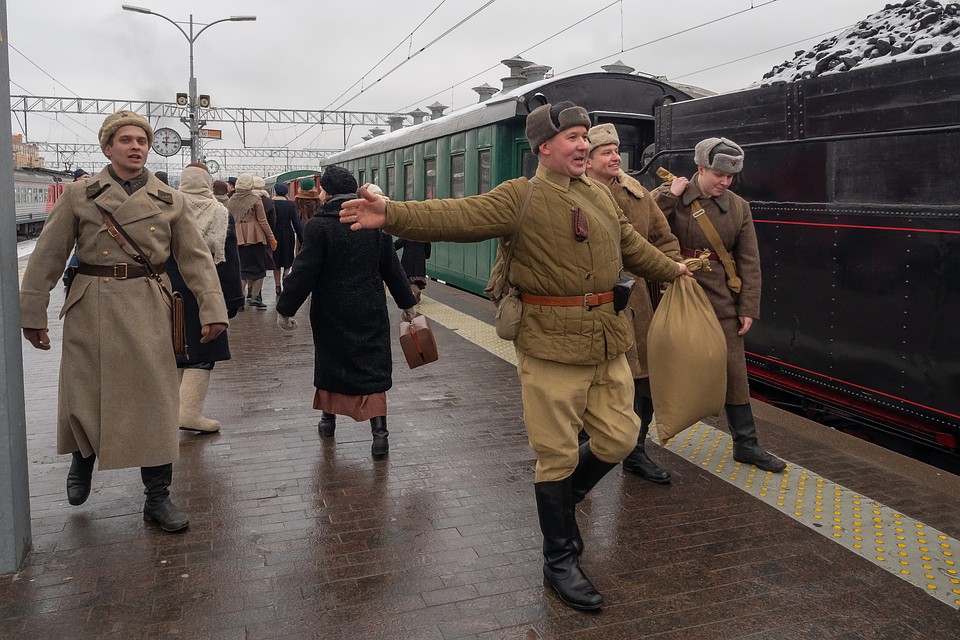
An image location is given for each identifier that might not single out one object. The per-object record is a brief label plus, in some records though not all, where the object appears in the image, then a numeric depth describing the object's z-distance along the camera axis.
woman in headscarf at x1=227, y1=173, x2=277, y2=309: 10.47
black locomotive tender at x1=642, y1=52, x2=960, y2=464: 4.62
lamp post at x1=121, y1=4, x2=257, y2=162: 23.61
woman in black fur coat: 4.89
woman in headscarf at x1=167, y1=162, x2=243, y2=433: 5.28
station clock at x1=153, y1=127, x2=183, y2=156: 21.47
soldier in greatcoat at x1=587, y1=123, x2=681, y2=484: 4.30
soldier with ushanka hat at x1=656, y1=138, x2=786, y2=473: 4.61
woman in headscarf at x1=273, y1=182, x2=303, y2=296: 11.88
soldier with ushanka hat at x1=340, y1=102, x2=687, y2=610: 3.22
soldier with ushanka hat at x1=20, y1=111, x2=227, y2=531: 3.69
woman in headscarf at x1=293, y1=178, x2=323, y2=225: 9.22
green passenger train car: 9.58
